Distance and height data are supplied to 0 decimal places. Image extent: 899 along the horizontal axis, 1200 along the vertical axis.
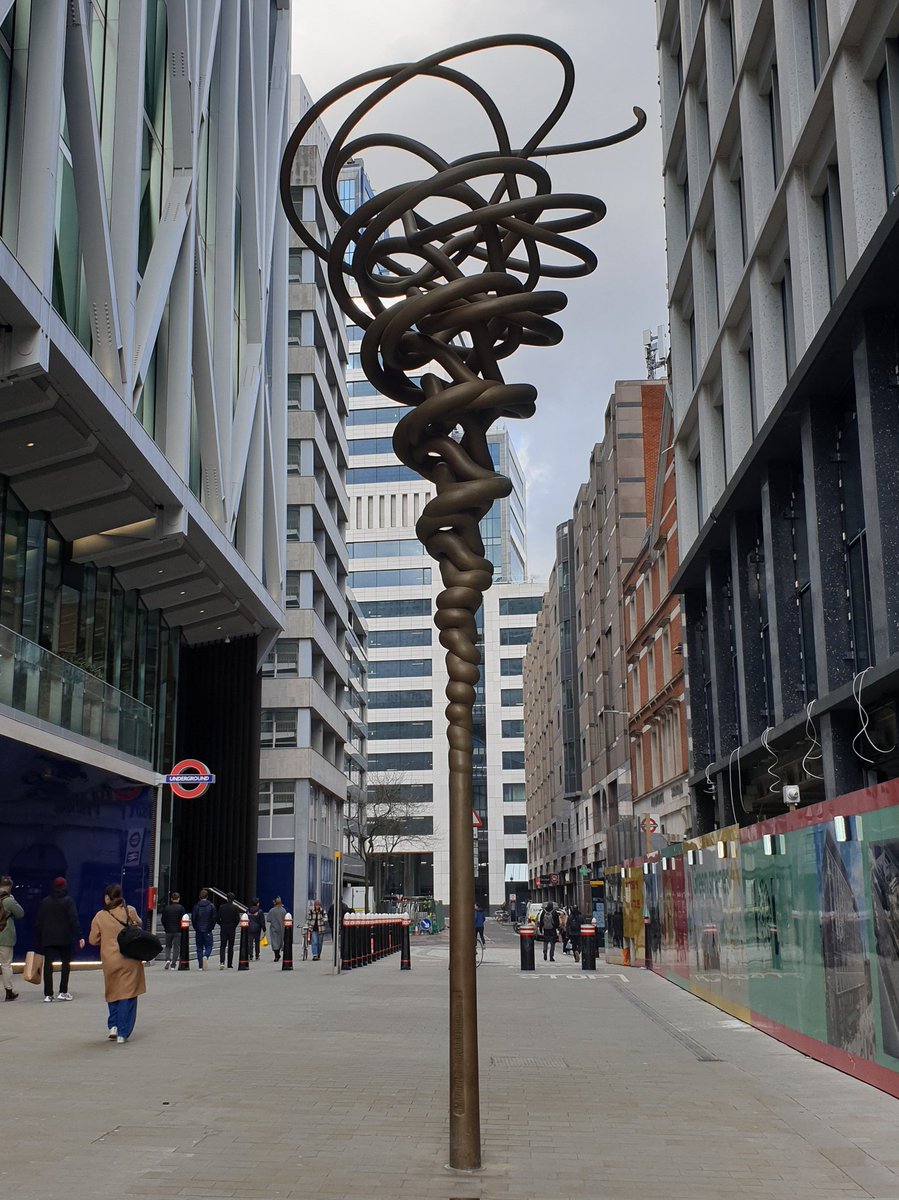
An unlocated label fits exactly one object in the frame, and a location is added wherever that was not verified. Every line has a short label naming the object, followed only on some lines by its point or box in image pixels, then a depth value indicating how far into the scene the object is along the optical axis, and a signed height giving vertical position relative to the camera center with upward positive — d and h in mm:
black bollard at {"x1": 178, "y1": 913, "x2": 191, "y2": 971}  27641 -1201
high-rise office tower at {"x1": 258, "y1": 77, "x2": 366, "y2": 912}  54656 +11789
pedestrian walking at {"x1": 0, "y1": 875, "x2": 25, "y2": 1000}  18047 -505
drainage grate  12289 -1701
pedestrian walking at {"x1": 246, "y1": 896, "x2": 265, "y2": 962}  35934 -1067
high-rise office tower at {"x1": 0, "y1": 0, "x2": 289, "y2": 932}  21797 +8982
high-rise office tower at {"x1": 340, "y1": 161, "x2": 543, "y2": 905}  122812 +20686
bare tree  76938 +5025
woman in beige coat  12955 -675
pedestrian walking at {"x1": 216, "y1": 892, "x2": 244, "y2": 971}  29781 -783
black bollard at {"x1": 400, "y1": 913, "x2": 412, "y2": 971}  31125 -1599
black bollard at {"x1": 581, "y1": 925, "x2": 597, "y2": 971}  32938 -1617
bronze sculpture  8164 +3669
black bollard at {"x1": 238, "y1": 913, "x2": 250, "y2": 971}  29016 -1315
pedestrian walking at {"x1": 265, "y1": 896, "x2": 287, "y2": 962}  37094 -972
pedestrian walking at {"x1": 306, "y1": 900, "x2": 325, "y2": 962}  35244 -1148
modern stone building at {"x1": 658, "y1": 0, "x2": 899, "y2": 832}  17141 +7800
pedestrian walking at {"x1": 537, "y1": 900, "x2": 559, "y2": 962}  39031 -1249
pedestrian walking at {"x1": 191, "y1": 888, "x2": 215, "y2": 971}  28672 -734
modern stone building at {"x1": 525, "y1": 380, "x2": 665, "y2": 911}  58562 +12312
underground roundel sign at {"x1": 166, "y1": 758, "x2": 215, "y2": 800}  27328 +2323
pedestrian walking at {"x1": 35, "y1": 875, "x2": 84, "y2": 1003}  17797 -445
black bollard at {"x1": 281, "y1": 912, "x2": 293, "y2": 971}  29442 -1387
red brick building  43750 +8021
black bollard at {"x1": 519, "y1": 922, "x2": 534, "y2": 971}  31922 -1483
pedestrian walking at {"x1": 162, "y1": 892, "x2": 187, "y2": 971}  29047 -826
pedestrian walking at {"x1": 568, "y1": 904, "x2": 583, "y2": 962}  40688 -1401
